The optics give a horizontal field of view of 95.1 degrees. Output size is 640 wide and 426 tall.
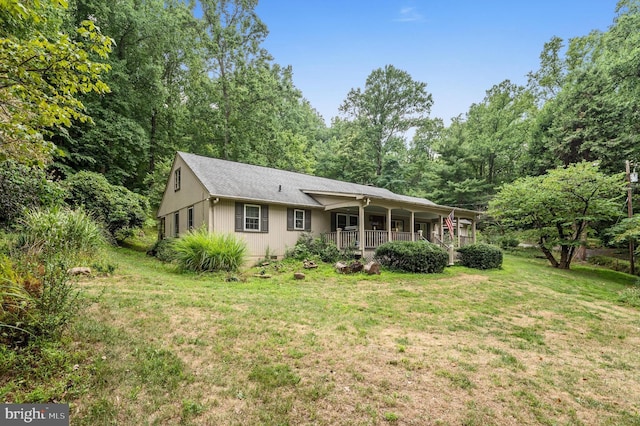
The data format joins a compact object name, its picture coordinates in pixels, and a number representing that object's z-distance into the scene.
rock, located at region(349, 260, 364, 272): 10.96
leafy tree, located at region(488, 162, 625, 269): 14.40
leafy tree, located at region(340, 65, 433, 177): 31.55
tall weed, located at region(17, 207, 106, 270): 6.52
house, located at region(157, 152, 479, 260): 12.31
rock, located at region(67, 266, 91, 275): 6.67
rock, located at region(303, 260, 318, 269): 11.36
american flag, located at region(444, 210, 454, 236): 15.17
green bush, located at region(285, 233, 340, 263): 12.86
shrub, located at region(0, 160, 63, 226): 7.86
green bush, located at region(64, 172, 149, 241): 12.70
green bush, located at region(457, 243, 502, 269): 13.89
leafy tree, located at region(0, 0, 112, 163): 3.52
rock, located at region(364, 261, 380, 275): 10.76
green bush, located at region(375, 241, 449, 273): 11.42
